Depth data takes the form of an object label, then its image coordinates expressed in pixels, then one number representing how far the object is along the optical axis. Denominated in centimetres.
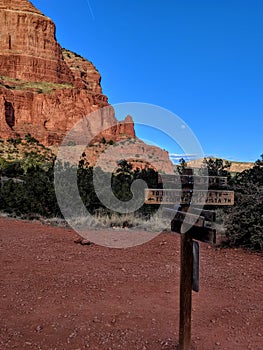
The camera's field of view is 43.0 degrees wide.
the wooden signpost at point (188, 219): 353
